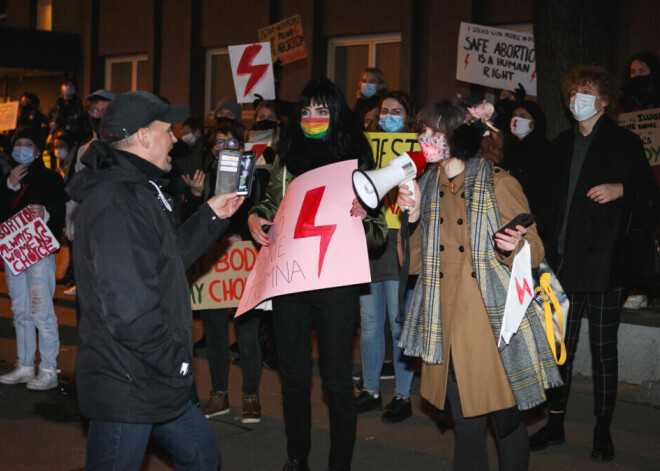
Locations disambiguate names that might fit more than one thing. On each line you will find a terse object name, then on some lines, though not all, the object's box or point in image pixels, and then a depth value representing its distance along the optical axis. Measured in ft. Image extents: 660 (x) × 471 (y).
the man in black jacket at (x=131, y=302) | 9.81
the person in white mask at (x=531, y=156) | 18.76
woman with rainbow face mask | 14.65
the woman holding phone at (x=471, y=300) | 12.47
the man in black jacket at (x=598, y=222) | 17.16
